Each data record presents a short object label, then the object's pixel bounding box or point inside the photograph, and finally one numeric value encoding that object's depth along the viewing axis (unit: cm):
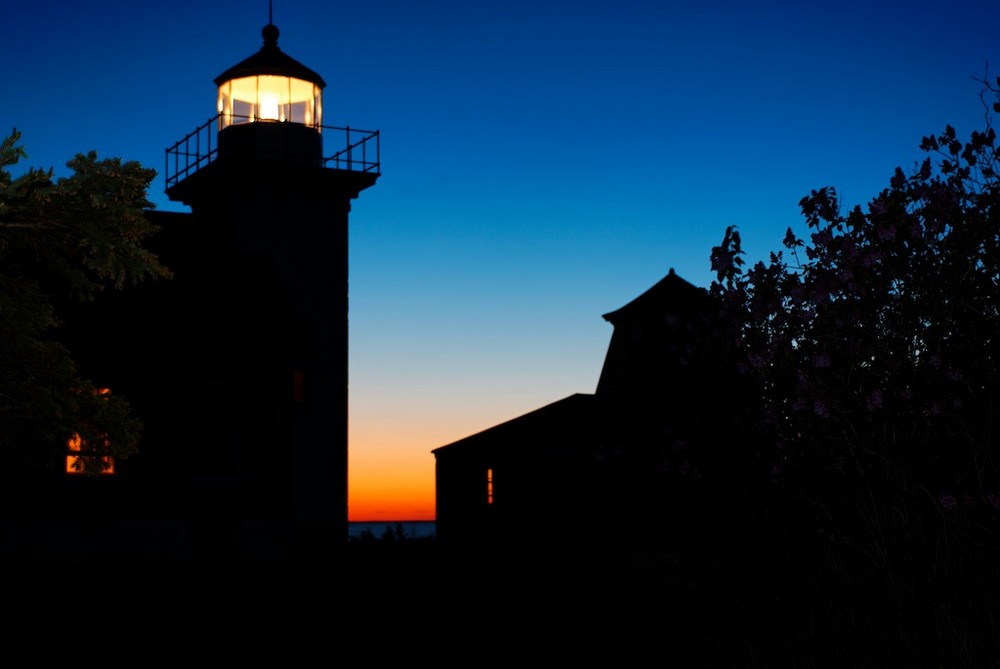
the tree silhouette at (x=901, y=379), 923
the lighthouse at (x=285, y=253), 2661
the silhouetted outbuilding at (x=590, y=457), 1596
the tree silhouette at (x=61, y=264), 1154
